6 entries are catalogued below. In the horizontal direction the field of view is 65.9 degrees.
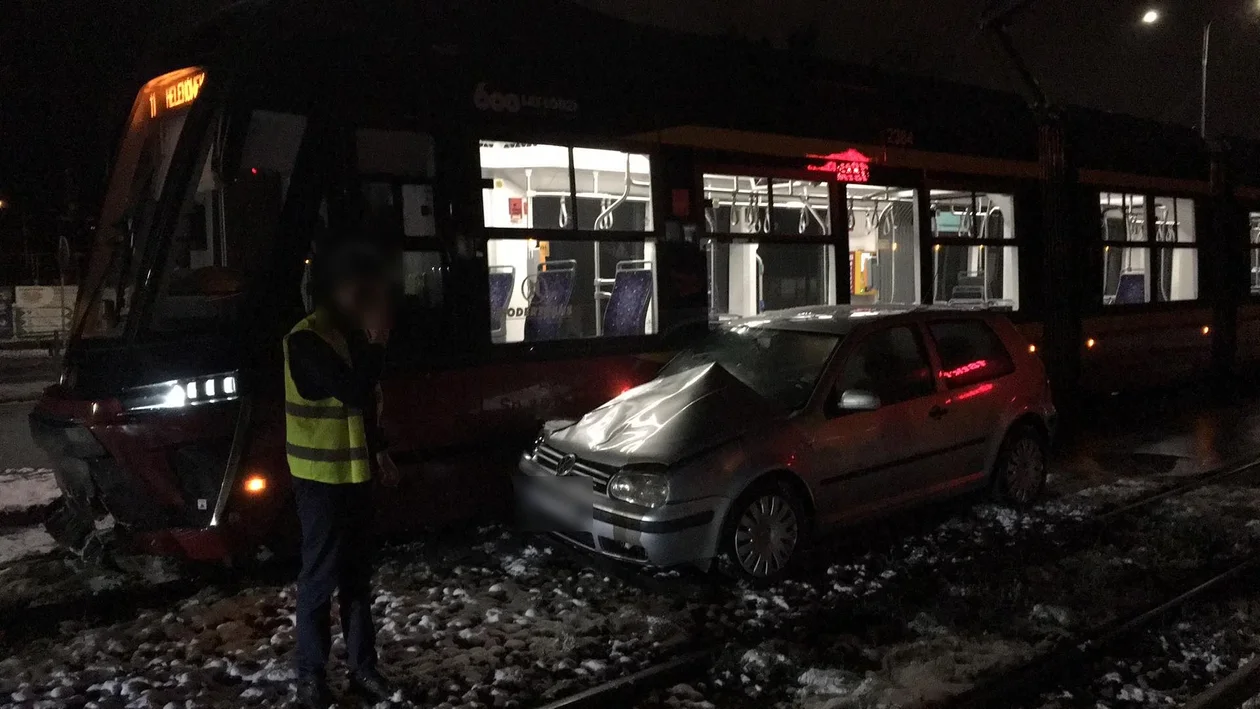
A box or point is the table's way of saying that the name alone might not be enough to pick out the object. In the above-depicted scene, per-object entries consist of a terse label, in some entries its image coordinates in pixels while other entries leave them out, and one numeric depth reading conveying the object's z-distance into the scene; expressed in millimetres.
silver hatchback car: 5414
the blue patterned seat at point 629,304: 7133
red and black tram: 5227
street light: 22009
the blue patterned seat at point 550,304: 6723
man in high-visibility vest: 4027
